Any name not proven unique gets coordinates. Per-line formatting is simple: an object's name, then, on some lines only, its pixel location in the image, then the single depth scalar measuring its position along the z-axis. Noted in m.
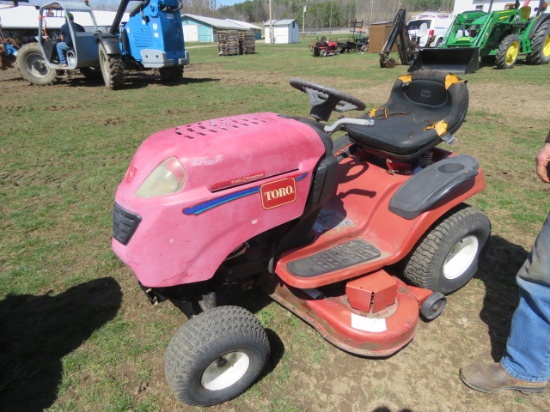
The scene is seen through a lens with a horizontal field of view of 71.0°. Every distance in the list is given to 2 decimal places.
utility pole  40.09
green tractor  11.42
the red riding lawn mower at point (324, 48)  21.27
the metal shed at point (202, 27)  49.87
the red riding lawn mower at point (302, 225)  1.64
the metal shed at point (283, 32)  42.44
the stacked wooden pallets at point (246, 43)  25.18
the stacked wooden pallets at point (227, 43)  24.30
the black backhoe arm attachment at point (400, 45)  11.11
